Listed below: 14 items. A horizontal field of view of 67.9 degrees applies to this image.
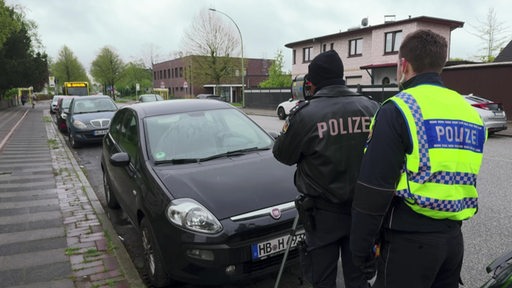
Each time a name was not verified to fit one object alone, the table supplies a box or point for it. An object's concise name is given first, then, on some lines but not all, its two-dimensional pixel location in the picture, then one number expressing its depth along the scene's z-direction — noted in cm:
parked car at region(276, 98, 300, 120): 2302
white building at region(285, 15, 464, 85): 2791
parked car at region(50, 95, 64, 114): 3027
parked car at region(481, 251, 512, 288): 163
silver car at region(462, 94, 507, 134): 1252
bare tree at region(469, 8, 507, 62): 3119
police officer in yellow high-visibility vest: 166
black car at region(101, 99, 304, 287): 296
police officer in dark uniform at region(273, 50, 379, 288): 231
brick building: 4841
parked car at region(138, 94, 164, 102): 2950
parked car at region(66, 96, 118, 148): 1162
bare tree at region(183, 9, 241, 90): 4566
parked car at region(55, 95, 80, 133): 1667
